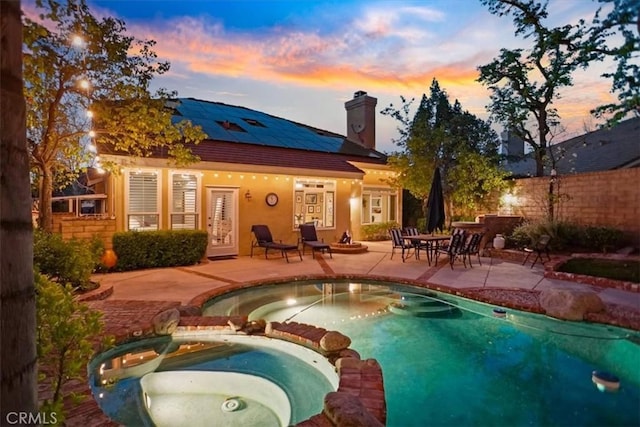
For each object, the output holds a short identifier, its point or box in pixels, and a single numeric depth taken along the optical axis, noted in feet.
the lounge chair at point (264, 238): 37.14
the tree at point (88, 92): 23.34
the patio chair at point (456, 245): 32.30
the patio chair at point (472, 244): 33.05
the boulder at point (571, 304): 19.04
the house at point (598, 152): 48.52
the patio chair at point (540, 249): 32.15
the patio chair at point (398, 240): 35.88
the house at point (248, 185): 34.71
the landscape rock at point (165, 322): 16.79
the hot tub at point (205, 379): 11.99
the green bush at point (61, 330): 7.66
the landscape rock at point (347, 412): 9.07
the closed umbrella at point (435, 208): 36.91
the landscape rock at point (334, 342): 15.16
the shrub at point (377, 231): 55.01
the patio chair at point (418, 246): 35.24
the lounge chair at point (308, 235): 40.19
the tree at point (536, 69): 44.29
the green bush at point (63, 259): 20.80
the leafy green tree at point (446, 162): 48.32
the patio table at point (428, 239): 34.09
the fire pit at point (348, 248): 42.47
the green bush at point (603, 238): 33.45
